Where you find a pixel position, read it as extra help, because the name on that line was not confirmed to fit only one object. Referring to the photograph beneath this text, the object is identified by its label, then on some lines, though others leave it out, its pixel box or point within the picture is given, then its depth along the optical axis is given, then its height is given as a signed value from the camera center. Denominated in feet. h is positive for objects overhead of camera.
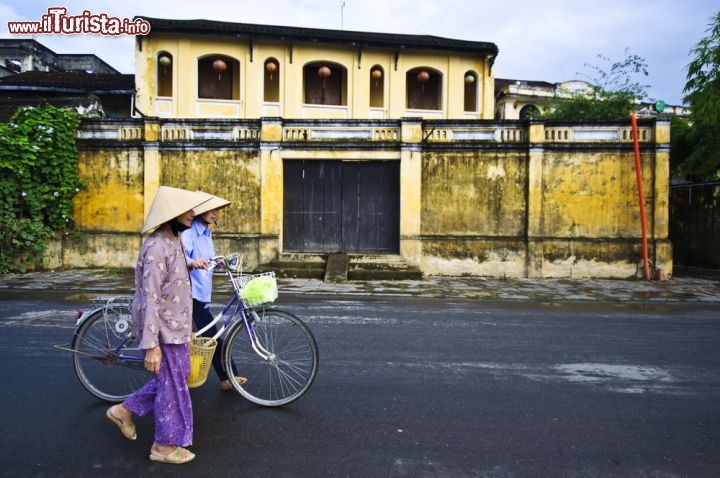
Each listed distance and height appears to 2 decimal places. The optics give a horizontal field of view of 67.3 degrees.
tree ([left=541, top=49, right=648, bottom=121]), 63.26 +15.27
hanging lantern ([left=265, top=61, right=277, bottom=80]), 66.33 +20.14
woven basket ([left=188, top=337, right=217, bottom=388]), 13.70 -3.32
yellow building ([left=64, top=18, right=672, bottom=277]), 46.91 +3.76
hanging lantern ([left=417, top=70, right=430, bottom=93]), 67.33 +19.35
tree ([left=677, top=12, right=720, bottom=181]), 45.70 +10.89
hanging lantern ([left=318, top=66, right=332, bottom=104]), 65.67 +19.39
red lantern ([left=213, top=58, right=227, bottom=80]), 63.16 +19.31
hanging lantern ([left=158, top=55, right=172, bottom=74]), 64.03 +20.06
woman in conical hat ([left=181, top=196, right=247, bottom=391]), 15.99 -1.50
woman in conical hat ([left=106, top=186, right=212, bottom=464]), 11.57 -1.91
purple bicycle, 14.60 -3.10
